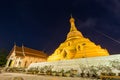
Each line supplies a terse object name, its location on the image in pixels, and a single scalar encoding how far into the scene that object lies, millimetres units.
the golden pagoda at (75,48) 29594
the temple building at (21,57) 38700
